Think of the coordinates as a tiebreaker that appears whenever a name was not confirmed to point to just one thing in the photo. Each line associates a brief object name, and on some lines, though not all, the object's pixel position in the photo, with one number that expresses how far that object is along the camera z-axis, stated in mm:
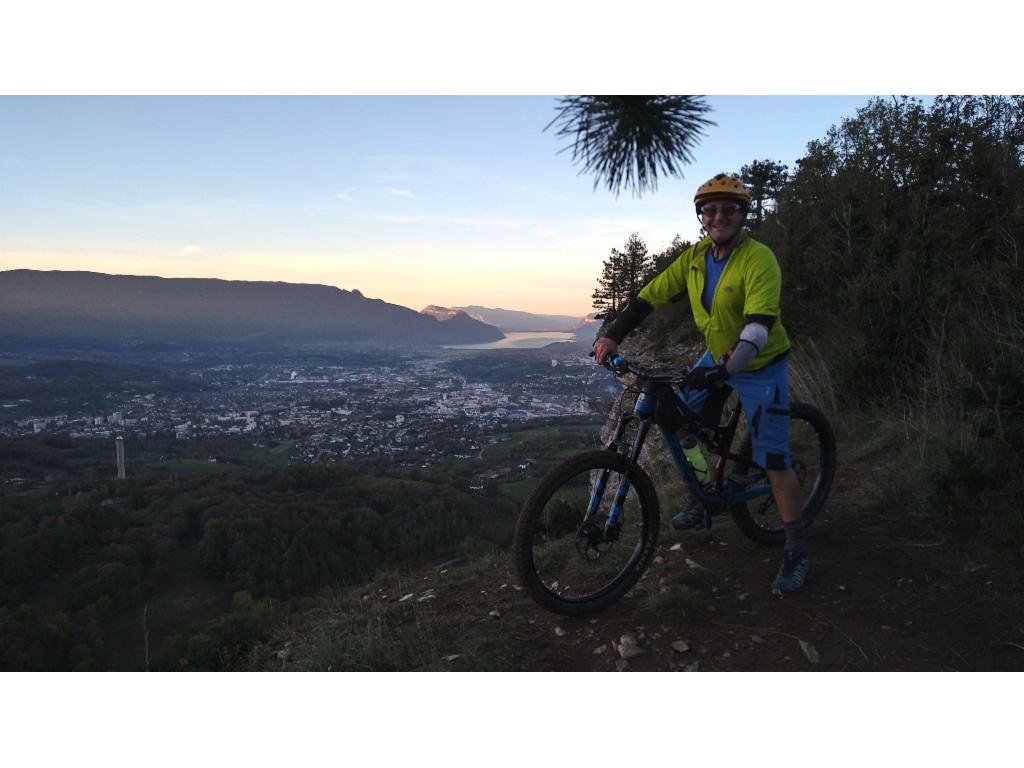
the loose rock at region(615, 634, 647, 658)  2614
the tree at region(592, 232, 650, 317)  18703
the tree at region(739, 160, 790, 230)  18594
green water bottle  3238
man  2645
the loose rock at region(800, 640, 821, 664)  2551
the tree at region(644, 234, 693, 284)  16203
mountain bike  2793
